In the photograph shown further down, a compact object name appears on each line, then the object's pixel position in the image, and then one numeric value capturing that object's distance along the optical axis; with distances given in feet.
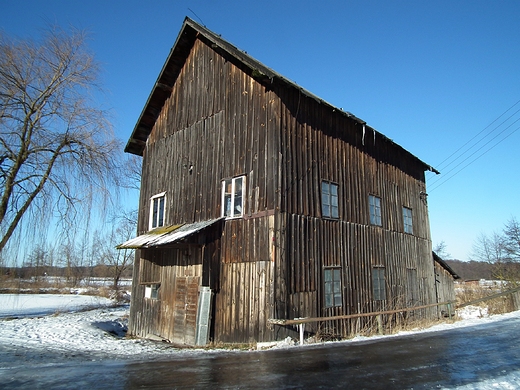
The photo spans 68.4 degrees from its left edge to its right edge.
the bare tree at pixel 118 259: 133.90
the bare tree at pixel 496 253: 178.41
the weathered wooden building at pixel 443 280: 64.57
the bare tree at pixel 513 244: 132.05
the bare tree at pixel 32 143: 37.04
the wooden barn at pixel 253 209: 37.14
